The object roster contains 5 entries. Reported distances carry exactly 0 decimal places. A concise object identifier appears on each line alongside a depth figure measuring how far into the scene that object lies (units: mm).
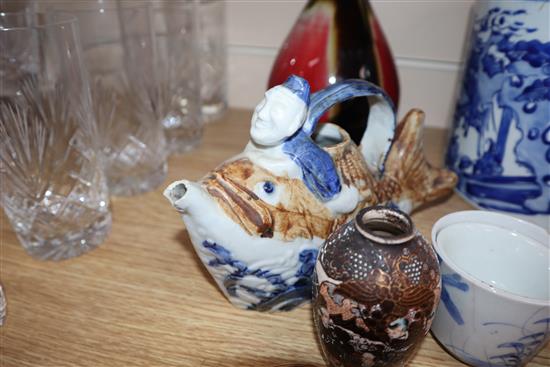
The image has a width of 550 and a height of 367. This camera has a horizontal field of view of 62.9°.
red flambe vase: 547
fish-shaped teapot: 370
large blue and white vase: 490
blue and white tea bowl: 349
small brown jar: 322
